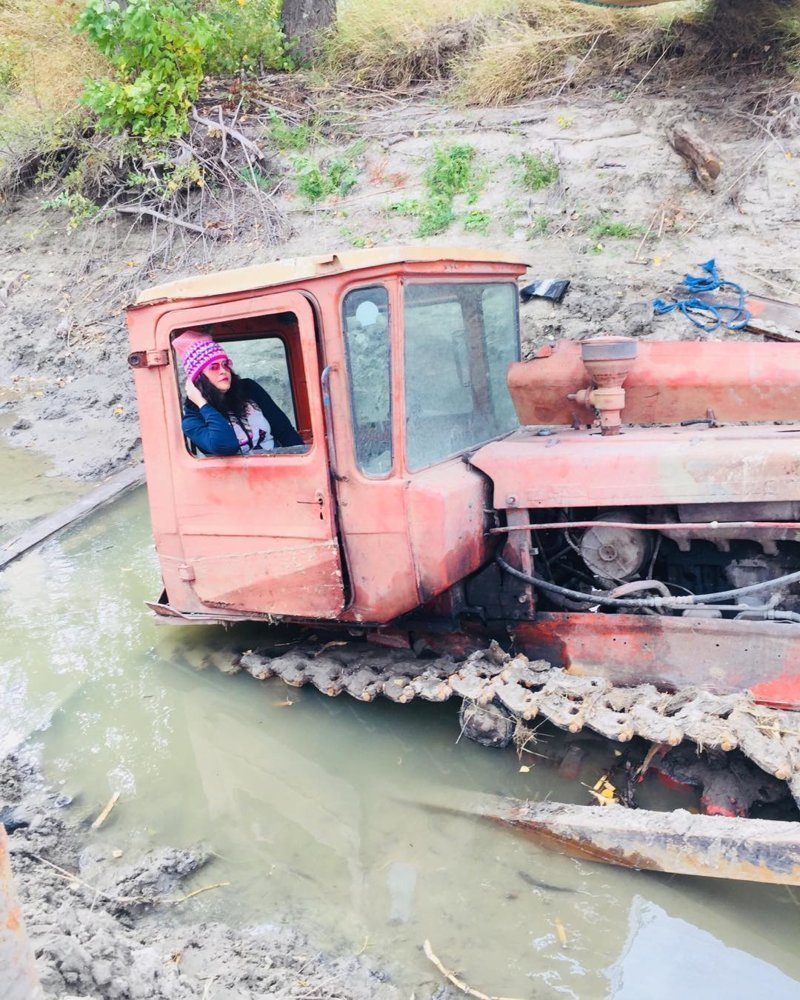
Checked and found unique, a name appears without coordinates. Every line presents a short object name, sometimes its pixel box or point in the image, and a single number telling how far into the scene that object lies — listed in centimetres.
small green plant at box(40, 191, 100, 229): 1096
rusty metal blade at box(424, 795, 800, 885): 301
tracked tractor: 366
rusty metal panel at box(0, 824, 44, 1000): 195
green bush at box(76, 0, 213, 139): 1037
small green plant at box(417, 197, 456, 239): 912
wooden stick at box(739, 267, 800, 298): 730
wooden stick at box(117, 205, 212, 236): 1036
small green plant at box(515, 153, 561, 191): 889
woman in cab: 421
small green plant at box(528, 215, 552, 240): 861
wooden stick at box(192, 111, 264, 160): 1059
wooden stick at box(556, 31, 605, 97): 966
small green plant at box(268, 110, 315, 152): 1058
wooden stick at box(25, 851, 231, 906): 337
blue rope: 675
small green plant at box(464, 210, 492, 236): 891
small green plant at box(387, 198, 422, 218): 933
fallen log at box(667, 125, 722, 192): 818
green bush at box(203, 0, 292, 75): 1114
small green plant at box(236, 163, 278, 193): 1046
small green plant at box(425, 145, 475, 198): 934
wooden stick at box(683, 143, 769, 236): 813
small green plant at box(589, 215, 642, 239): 826
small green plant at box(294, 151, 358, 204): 1011
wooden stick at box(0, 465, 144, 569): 669
